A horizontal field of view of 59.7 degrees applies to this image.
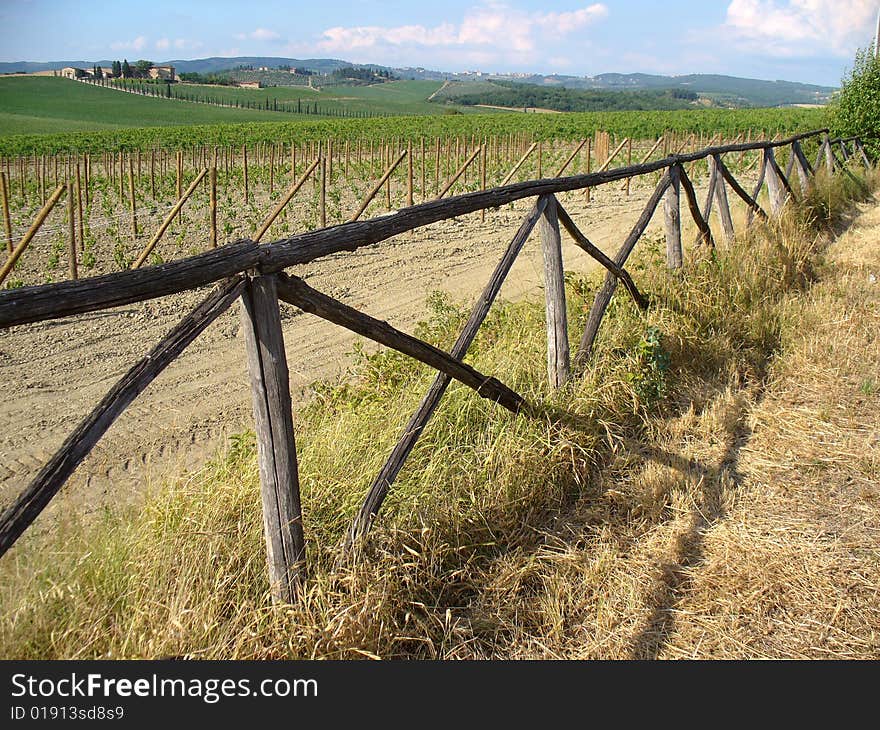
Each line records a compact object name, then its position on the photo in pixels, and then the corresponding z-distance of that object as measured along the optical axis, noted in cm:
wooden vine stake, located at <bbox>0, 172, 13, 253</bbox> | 1190
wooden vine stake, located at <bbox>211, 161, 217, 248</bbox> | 1272
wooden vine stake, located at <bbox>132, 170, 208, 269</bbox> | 1154
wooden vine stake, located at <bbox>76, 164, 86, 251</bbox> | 1333
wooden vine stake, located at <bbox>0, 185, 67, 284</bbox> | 887
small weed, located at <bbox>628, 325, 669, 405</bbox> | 448
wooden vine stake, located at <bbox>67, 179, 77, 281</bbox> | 1077
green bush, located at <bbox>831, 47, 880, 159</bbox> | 1470
